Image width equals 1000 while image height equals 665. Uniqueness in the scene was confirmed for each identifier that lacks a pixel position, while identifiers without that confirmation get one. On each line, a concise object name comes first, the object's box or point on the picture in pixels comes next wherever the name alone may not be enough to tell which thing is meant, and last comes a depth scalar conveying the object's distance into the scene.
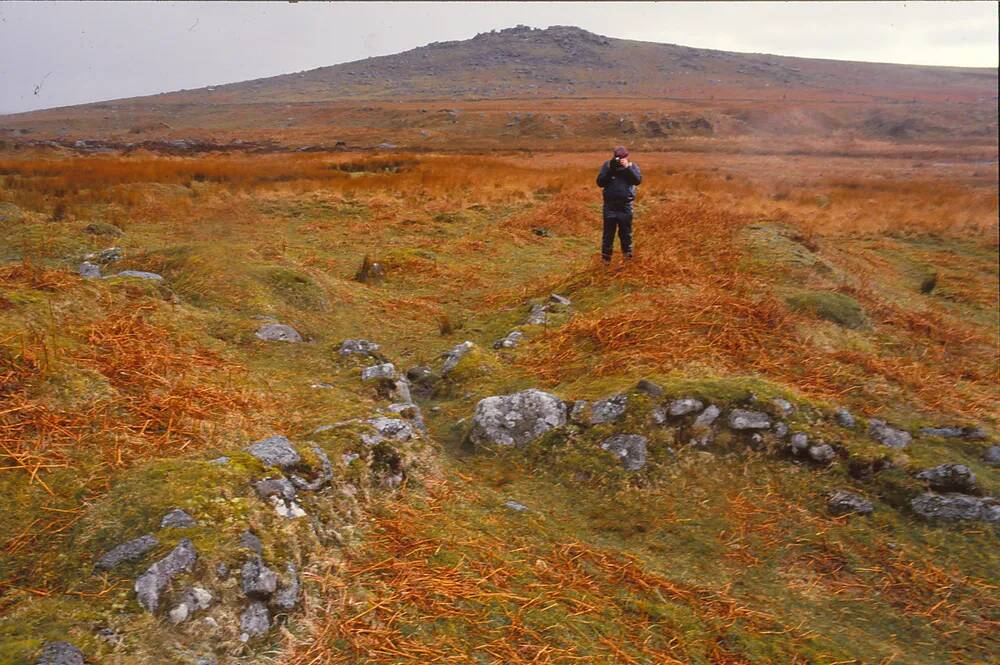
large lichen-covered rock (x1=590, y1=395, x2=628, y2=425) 5.37
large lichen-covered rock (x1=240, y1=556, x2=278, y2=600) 2.98
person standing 9.68
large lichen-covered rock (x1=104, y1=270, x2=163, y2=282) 7.23
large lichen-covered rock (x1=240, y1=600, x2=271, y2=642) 2.86
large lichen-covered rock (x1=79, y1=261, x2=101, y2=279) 8.97
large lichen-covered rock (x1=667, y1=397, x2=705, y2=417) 5.33
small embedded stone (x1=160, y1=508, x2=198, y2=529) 3.08
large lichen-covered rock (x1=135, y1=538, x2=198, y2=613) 2.76
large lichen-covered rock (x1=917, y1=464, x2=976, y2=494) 4.69
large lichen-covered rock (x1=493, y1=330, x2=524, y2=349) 7.88
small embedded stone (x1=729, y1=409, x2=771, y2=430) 5.23
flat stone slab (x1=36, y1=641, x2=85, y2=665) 2.40
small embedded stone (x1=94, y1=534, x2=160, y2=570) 2.91
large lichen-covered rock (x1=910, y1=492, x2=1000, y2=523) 4.55
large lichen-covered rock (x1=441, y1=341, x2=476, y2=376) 7.10
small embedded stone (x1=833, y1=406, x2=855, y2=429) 5.36
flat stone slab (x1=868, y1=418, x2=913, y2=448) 5.23
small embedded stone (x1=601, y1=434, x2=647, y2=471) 5.05
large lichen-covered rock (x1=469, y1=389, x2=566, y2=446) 5.50
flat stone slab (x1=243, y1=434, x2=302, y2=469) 3.83
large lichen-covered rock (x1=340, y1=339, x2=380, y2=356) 6.86
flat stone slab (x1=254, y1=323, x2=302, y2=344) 6.98
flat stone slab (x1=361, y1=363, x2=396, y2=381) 6.27
